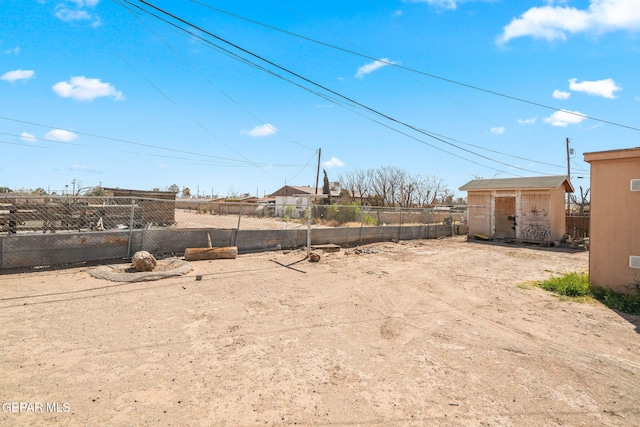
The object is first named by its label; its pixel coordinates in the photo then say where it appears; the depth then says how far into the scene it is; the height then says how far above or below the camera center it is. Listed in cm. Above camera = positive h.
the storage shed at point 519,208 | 1717 +53
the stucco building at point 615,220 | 695 -6
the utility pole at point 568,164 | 2984 +499
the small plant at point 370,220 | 1936 -33
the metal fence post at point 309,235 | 1088 -74
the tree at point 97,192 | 2073 +129
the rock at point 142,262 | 767 -121
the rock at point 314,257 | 1055 -144
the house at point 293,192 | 2938 +352
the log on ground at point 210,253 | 948 -125
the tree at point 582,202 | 2160 +113
